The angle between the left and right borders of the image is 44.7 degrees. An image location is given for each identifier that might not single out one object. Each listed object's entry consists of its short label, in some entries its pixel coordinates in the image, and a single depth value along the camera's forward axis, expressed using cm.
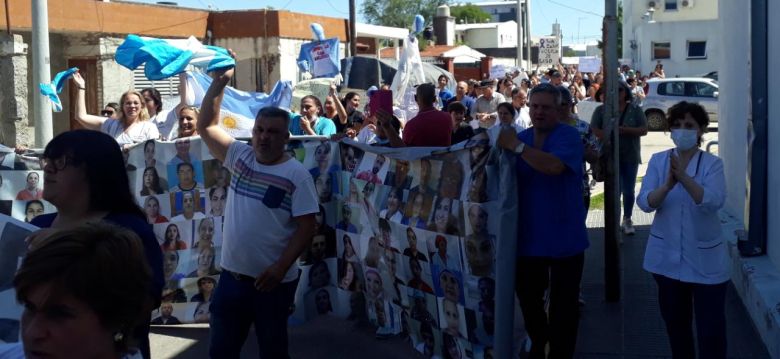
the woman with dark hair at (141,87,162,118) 902
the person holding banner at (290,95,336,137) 997
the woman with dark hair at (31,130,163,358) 325
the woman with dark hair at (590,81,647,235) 969
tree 10175
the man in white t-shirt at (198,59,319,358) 480
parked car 2739
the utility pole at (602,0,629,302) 739
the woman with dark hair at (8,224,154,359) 199
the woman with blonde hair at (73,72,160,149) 816
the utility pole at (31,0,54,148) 1063
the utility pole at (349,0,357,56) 3192
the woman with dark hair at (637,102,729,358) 498
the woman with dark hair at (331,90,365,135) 1212
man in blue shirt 527
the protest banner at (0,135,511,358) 544
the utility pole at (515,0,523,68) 4272
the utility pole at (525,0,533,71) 4619
